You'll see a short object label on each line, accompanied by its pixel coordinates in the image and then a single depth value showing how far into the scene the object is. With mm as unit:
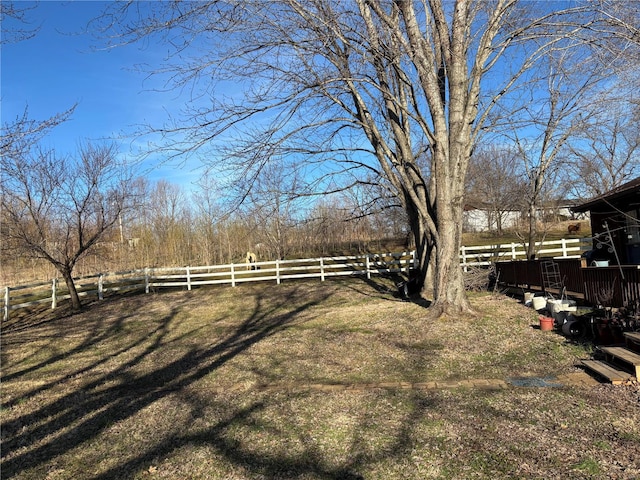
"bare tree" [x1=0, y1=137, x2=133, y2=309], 14852
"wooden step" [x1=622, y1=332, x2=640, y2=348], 5909
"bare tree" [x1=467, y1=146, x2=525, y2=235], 23047
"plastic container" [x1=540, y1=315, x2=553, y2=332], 8516
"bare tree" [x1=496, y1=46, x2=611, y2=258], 14956
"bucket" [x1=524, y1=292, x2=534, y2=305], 10877
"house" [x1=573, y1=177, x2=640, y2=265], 12307
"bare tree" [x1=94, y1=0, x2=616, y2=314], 9031
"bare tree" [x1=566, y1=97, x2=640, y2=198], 25644
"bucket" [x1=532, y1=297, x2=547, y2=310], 10148
